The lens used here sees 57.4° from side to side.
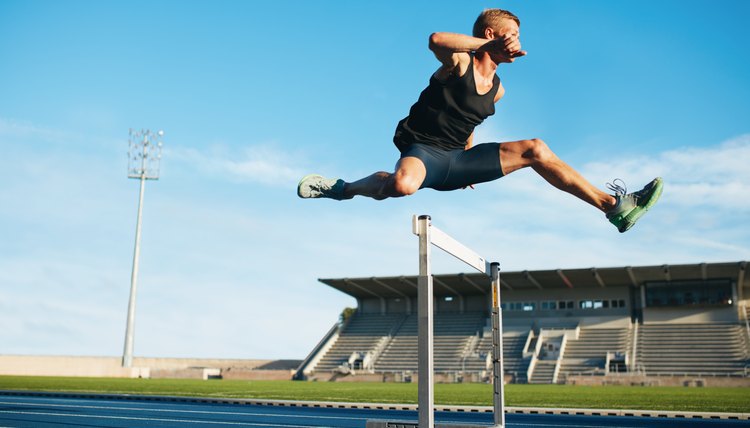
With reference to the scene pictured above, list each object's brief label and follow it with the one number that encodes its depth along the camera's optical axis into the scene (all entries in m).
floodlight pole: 35.81
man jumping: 4.34
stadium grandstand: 34.91
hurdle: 4.57
